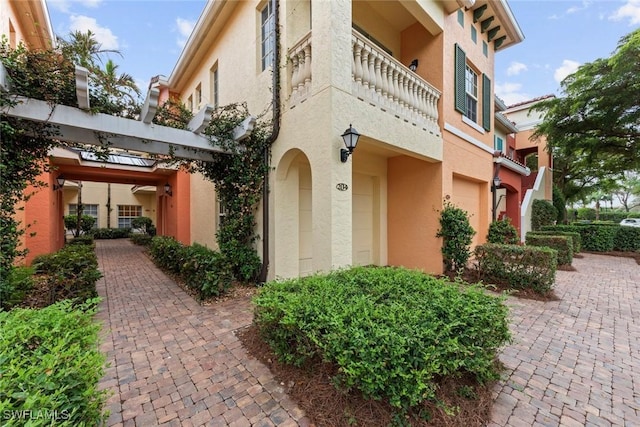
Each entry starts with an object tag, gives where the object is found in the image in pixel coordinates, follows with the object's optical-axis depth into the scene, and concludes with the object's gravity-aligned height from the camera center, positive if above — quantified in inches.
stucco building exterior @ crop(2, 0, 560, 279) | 180.7 +85.8
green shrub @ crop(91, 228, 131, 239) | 692.7 -49.8
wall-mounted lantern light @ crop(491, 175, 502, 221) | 359.6 +31.9
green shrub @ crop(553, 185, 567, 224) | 608.4 +19.4
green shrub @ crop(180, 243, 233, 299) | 204.7 -48.8
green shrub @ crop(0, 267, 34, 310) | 142.0 -41.5
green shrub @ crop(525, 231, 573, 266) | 333.1 -41.9
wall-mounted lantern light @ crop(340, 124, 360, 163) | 169.2 +48.1
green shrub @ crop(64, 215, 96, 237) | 680.4 -24.2
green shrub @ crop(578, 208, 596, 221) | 1300.4 -14.6
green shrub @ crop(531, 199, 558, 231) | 530.3 -3.4
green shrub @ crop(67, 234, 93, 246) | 414.3 -42.4
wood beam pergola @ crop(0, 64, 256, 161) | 152.6 +61.1
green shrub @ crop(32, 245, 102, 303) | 178.9 -43.1
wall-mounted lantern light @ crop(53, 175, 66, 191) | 392.5 +51.1
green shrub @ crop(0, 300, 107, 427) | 50.6 -35.5
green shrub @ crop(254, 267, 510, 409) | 77.8 -40.3
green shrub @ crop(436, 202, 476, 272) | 252.5 -22.2
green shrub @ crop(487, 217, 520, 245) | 342.3 -28.5
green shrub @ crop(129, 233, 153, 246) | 545.2 -54.5
